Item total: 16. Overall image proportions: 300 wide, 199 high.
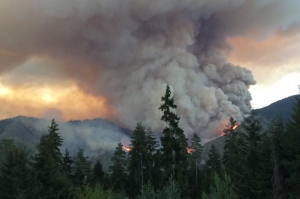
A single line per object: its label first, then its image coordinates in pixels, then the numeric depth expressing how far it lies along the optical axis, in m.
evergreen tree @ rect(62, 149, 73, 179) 69.81
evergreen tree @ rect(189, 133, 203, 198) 71.25
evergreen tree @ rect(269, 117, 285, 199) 34.50
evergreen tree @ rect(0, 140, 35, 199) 39.38
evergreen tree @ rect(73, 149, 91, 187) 70.44
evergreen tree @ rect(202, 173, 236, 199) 36.53
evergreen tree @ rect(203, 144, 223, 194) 73.49
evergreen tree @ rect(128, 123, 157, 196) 64.25
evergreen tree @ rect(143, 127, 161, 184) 64.12
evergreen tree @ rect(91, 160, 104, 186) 69.10
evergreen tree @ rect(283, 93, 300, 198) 34.31
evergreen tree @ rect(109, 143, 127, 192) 66.62
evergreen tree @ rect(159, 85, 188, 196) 41.44
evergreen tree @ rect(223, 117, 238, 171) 67.41
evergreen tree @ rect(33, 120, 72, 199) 44.16
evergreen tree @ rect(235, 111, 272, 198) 37.28
